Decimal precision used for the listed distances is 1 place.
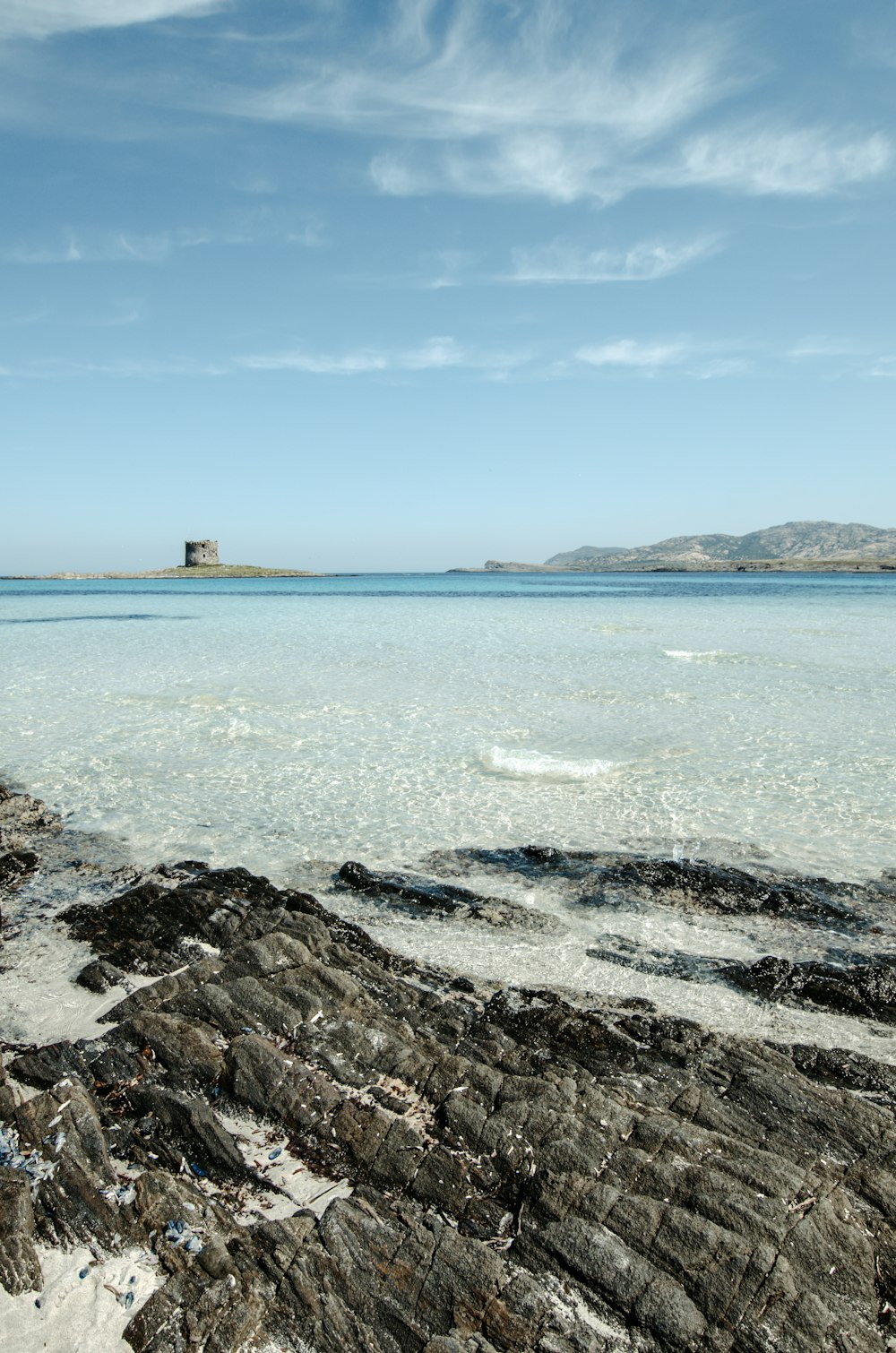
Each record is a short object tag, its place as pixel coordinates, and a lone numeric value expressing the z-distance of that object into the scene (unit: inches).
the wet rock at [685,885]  350.9
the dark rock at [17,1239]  156.2
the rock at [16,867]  374.9
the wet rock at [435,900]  339.9
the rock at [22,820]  433.4
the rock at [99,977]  272.5
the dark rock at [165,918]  295.9
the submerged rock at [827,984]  273.9
